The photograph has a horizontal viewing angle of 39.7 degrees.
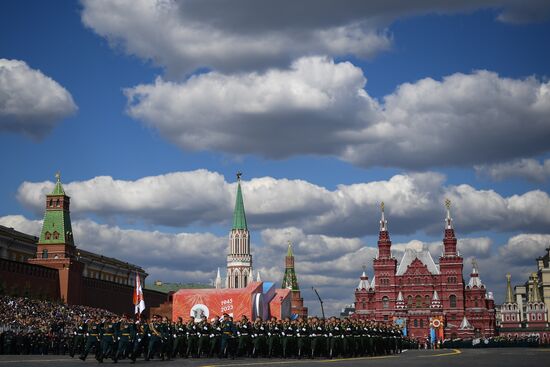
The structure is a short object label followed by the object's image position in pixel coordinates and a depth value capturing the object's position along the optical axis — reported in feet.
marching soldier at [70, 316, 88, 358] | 112.06
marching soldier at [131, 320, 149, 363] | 94.02
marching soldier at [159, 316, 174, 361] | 101.09
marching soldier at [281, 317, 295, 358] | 111.85
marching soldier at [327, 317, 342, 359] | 115.03
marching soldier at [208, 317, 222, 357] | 108.70
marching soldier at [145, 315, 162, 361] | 96.07
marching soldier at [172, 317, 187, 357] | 108.94
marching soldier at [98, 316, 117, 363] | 90.43
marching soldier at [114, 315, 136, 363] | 89.97
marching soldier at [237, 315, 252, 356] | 107.65
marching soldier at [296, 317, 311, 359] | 112.57
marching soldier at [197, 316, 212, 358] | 110.83
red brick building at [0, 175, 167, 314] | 240.94
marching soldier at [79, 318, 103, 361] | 92.79
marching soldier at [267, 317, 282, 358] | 110.93
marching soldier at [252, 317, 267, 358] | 109.82
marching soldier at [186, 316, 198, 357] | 110.63
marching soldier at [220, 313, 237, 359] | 105.40
